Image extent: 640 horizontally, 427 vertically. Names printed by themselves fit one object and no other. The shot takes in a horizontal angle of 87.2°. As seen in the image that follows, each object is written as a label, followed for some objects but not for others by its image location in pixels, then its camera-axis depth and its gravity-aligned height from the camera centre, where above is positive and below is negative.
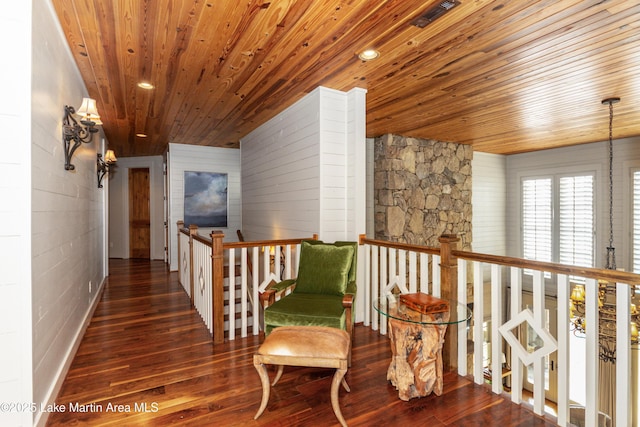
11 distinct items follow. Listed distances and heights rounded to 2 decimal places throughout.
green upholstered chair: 2.61 -0.71
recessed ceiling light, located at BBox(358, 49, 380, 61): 2.81 +1.35
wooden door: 8.64 -0.18
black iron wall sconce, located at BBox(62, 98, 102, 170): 2.67 +0.74
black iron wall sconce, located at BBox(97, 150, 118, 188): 5.01 +0.76
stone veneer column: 5.64 +0.40
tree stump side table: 2.31 -0.99
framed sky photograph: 6.80 +0.29
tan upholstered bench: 1.98 -0.84
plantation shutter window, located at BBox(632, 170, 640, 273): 5.72 -0.13
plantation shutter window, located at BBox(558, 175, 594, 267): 6.29 -0.17
